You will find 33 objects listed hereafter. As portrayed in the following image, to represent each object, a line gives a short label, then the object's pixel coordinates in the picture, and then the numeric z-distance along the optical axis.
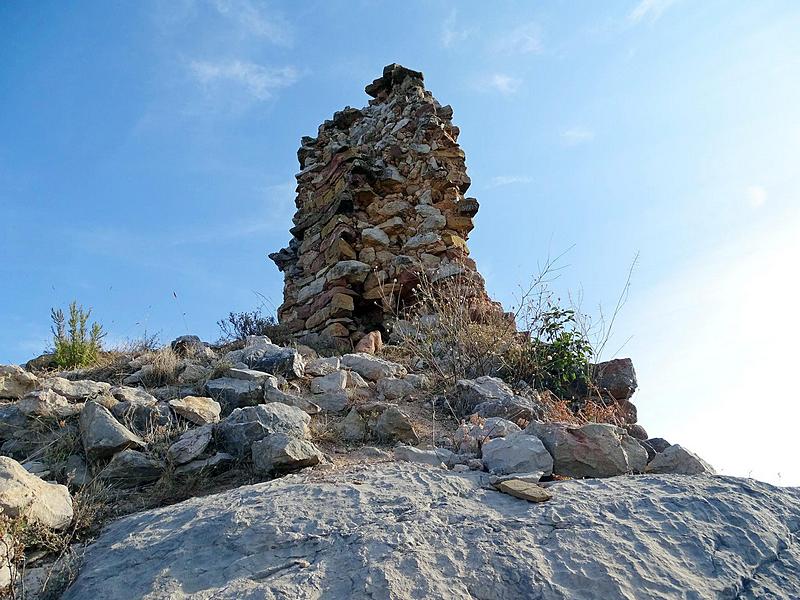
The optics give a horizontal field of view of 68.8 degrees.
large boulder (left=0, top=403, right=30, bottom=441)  2.65
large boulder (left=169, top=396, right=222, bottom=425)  2.75
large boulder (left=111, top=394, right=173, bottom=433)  2.66
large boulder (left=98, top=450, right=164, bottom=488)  2.31
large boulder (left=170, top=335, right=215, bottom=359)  4.20
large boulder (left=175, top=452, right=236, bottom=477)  2.37
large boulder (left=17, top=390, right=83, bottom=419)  2.71
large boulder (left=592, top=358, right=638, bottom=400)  4.11
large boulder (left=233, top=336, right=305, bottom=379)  3.56
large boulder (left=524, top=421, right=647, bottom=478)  2.33
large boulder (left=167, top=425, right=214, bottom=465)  2.43
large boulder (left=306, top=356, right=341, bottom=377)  3.65
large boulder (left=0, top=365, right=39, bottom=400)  3.18
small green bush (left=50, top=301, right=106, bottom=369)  4.52
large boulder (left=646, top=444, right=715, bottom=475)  2.41
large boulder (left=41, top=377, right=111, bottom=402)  2.93
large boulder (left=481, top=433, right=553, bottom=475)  2.24
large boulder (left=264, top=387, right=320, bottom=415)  3.03
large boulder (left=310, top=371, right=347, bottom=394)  3.35
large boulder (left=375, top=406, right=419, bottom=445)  2.83
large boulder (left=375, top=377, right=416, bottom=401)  3.49
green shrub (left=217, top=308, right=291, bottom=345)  6.14
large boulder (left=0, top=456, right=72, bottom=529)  1.78
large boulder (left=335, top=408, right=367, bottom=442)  2.84
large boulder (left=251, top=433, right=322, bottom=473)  2.31
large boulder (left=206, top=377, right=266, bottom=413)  3.05
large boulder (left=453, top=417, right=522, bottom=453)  2.59
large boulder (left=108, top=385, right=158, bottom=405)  2.87
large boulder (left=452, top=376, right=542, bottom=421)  3.12
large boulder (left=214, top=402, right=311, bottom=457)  2.49
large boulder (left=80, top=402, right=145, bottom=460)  2.39
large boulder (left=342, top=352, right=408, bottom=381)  3.81
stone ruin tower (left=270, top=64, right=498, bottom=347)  5.85
